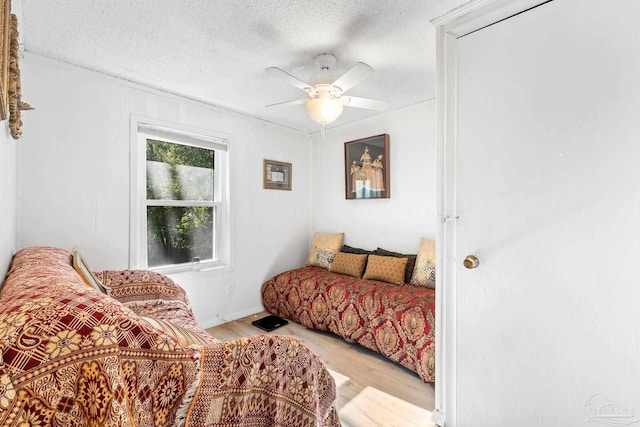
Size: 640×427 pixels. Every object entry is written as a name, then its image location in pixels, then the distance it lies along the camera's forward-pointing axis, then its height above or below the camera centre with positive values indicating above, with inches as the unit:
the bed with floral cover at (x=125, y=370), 21.8 -14.2
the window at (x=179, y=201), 105.0 +5.1
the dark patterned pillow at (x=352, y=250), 135.9 -17.4
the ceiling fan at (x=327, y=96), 76.4 +32.3
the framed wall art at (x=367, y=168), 131.7 +20.4
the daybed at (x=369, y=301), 87.9 -31.4
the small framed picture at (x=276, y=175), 139.9 +18.3
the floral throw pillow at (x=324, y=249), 142.3 -17.6
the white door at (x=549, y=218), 45.1 -1.1
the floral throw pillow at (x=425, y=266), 106.3 -19.7
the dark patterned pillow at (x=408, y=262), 114.7 -19.6
